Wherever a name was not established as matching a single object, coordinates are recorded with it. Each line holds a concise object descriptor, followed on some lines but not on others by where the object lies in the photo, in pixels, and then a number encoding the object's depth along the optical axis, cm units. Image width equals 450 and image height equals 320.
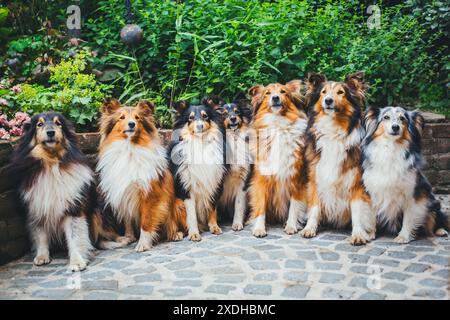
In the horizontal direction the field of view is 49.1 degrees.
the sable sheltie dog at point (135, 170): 461
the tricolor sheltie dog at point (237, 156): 509
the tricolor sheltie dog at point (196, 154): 486
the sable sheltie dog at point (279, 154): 492
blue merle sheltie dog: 441
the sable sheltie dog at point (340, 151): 465
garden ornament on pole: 600
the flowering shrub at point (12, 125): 460
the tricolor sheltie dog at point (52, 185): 423
